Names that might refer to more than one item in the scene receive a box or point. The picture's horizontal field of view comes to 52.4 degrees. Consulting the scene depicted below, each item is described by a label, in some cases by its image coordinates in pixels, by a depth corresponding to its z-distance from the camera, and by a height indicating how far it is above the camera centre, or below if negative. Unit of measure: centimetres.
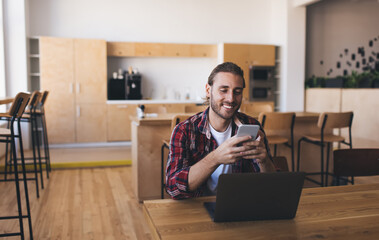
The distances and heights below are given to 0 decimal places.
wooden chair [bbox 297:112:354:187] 397 -43
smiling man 151 -23
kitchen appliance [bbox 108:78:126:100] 693 -5
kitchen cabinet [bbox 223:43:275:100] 720 +58
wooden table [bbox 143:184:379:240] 109 -42
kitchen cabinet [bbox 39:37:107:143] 646 -1
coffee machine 695 +2
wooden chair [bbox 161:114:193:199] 316 -54
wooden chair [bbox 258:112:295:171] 386 -37
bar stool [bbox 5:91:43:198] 383 -13
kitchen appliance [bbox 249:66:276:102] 735 +5
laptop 113 -33
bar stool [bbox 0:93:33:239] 249 -19
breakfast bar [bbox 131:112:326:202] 368 -64
